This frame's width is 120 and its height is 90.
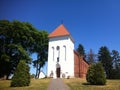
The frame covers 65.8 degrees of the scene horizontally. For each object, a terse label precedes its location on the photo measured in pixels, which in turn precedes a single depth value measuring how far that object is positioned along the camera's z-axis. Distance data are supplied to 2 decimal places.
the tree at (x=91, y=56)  26.62
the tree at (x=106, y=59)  32.51
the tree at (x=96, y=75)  11.93
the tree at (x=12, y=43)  20.09
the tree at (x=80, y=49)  42.37
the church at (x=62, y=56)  20.64
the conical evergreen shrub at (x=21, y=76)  11.26
